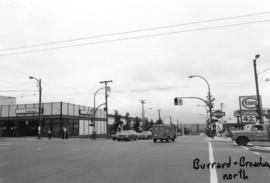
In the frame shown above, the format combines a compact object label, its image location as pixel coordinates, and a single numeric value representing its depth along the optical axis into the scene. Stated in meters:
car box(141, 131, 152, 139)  59.20
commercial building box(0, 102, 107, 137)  62.81
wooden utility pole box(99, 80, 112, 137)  59.71
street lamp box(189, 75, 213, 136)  43.59
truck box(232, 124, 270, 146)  27.70
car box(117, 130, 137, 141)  48.01
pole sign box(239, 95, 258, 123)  37.25
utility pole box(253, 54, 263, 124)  32.07
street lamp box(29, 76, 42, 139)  52.74
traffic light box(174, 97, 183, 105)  46.44
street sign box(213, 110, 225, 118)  43.09
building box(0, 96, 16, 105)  80.34
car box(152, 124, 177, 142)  40.34
